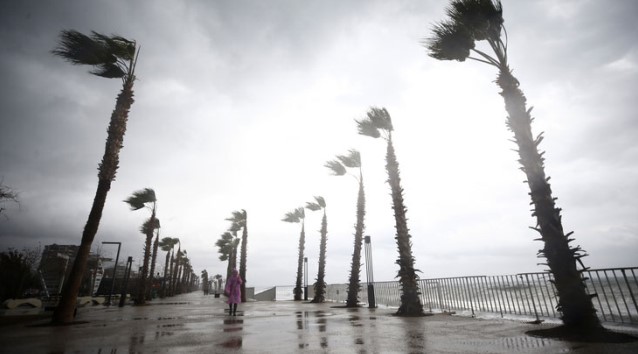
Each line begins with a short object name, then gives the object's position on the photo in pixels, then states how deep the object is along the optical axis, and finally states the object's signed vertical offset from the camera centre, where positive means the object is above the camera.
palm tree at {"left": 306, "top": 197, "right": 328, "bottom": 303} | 22.22 +1.17
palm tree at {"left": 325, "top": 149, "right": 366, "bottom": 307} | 16.72 +3.12
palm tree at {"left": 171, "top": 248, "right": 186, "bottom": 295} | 43.82 +1.82
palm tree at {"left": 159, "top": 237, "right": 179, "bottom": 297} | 41.38 +5.35
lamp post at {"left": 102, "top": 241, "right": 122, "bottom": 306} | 20.59 +2.77
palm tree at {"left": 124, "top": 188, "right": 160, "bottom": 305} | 23.08 +5.05
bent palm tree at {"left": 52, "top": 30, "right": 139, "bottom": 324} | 9.75 +6.45
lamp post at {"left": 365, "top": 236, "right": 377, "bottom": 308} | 14.55 -0.50
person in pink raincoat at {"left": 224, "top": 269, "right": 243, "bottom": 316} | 11.78 -0.39
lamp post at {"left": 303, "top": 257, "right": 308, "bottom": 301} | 25.95 -0.32
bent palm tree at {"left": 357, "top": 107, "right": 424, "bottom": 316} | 10.67 +1.83
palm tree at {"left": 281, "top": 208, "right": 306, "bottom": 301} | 27.39 +3.51
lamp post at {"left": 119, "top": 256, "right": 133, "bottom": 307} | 21.13 -0.36
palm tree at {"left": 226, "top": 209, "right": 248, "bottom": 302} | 26.56 +4.01
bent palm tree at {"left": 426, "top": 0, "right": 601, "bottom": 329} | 5.95 +2.94
